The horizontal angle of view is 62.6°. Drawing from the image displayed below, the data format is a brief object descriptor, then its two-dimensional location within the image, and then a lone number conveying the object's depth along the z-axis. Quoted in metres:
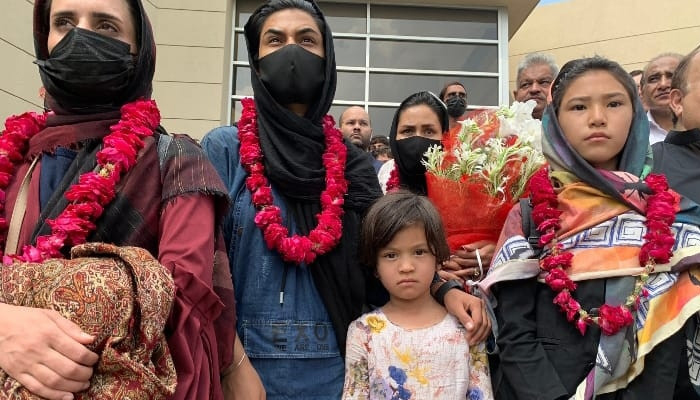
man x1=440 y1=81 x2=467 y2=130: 4.51
